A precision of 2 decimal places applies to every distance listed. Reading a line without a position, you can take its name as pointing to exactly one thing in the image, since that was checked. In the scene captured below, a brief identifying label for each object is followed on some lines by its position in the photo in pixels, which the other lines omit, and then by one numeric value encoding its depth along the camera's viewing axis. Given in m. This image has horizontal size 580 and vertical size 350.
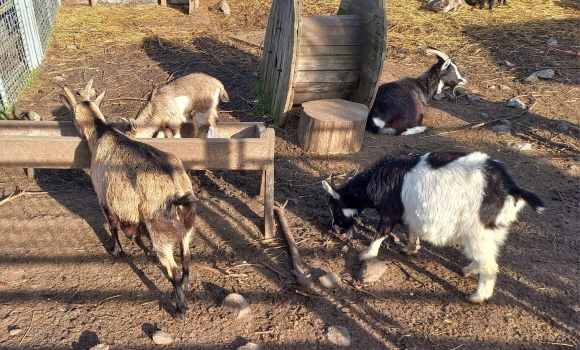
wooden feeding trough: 4.14
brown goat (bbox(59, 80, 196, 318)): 3.62
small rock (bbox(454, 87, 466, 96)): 7.83
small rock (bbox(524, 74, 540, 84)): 8.14
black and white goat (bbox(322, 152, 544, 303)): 3.73
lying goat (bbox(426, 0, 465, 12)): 10.84
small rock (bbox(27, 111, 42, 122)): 6.26
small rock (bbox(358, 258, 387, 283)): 4.11
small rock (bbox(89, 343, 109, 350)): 3.33
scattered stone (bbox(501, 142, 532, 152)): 6.31
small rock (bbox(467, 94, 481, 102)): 7.64
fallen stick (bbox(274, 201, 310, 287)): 4.02
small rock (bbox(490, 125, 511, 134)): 6.71
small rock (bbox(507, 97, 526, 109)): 7.36
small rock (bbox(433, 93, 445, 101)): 7.74
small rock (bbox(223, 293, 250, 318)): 3.73
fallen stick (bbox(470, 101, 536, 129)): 6.77
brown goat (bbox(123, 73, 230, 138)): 5.56
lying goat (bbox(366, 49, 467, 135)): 6.60
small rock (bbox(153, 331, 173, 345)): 3.45
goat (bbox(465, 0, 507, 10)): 11.11
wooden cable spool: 6.16
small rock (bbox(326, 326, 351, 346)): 3.55
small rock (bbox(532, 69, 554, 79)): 8.30
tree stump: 5.88
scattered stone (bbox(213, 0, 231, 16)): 10.53
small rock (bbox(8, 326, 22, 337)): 3.46
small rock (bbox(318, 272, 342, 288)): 4.07
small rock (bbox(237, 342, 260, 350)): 3.40
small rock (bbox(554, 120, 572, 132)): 6.79
